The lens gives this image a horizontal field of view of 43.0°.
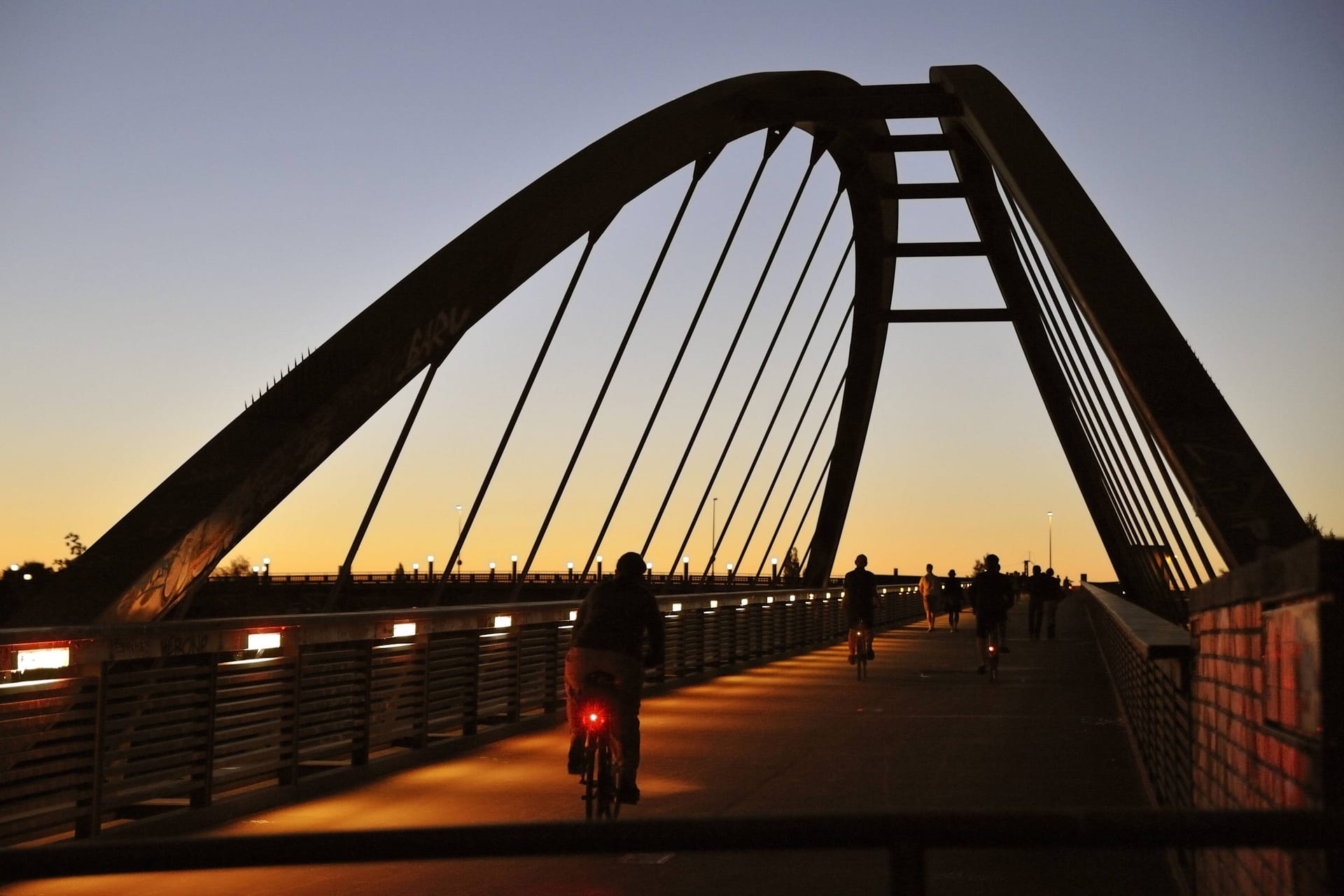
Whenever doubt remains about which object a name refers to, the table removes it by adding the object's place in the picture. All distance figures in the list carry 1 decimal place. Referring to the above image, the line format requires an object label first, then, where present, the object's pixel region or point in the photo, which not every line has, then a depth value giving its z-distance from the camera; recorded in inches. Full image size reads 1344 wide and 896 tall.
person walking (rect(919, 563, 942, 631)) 1600.6
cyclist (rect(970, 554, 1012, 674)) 869.2
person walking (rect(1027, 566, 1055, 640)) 1374.3
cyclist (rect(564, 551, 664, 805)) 370.9
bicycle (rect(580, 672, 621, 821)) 362.9
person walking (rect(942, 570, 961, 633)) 1630.2
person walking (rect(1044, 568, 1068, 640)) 1375.5
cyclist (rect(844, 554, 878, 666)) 884.6
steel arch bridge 514.3
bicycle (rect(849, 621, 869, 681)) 866.8
